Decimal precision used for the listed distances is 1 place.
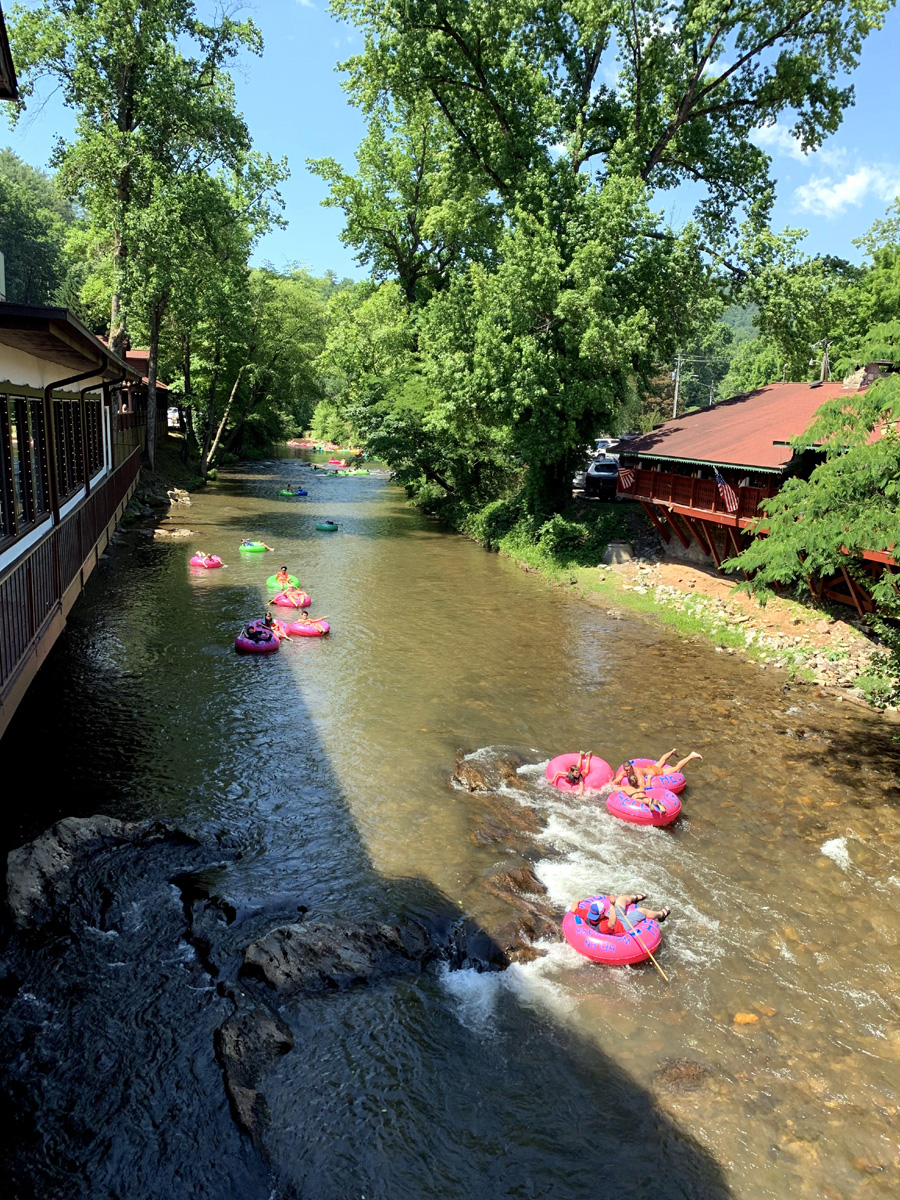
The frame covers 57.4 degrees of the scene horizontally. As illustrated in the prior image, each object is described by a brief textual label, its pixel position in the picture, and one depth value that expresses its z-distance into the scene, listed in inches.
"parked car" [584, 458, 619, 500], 1360.7
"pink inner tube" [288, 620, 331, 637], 852.0
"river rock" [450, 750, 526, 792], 540.7
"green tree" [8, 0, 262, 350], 1226.6
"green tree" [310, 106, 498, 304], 1418.6
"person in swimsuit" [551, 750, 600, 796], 538.9
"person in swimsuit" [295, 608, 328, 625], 855.7
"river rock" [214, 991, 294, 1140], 290.2
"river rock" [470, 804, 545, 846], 480.4
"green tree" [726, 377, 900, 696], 475.2
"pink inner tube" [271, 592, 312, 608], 934.4
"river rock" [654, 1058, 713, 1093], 315.9
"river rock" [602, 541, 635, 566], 1130.0
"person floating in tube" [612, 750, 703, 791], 528.7
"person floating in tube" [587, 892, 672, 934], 387.2
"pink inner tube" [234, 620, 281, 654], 775.1
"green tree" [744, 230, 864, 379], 1029.2
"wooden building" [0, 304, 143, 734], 357.7
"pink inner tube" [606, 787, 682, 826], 501.7
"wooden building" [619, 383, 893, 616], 796.0
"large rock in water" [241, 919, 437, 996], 353.4
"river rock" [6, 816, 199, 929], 382.4
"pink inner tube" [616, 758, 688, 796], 537.3
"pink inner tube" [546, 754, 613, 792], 539.2
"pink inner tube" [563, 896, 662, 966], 379.6
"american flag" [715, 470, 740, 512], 851.4
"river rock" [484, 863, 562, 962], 388.2
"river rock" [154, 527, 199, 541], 1325.0
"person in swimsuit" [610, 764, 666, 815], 504.4
